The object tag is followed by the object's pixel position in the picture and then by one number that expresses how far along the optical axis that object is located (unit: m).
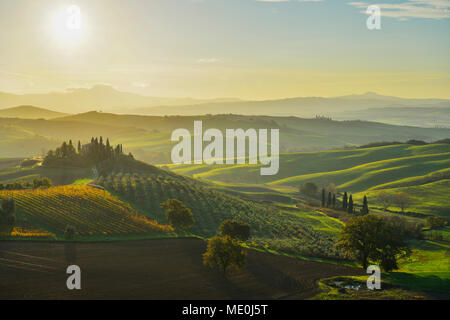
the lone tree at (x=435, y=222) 115.06
